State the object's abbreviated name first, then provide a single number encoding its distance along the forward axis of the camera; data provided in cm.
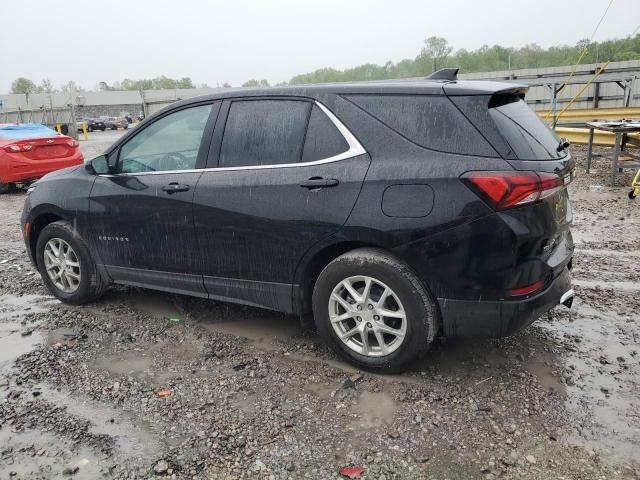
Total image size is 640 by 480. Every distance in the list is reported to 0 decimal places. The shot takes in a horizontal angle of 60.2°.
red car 1101
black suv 304
